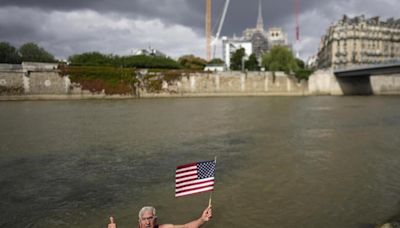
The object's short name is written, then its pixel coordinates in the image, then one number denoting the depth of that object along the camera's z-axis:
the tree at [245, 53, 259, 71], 106.31
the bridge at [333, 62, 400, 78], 58.65
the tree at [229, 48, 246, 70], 107.41
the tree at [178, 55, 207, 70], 106.85
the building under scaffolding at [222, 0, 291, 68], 193.15
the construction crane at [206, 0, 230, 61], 149.12
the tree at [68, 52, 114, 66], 78.31
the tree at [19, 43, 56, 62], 98.69
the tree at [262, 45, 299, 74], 87.38
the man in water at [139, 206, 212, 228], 5.30
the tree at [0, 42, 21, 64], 83.15
